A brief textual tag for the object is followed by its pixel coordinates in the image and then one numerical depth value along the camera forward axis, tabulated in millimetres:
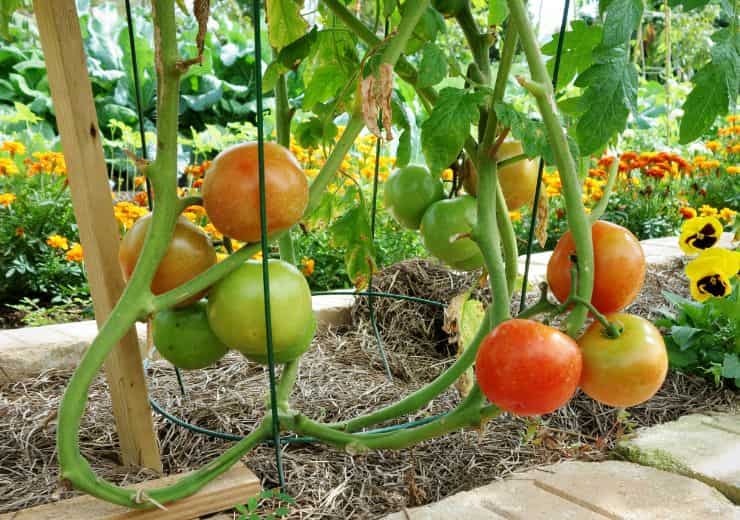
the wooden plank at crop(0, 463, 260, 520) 910
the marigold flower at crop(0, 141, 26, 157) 2606
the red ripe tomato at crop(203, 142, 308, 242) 771
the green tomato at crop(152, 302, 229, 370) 869
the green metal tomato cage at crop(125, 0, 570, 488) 771
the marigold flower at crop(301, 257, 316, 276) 2234
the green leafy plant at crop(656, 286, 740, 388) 1671
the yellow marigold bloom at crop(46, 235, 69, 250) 2338
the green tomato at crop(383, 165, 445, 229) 1056
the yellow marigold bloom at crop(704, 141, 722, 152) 3661
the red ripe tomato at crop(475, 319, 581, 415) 625
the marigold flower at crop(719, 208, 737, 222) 3123
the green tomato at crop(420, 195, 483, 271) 989
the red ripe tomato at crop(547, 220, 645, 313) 706
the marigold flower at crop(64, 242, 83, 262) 2226
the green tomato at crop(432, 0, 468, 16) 982
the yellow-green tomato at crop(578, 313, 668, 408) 651
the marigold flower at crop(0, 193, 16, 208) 2445
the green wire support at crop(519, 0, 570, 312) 930
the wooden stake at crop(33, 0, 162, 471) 947
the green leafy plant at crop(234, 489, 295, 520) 951
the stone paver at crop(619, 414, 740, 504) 1151
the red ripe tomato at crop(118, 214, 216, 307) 825
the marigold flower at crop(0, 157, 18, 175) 2527
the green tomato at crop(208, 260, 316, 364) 811
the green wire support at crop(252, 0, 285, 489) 762
